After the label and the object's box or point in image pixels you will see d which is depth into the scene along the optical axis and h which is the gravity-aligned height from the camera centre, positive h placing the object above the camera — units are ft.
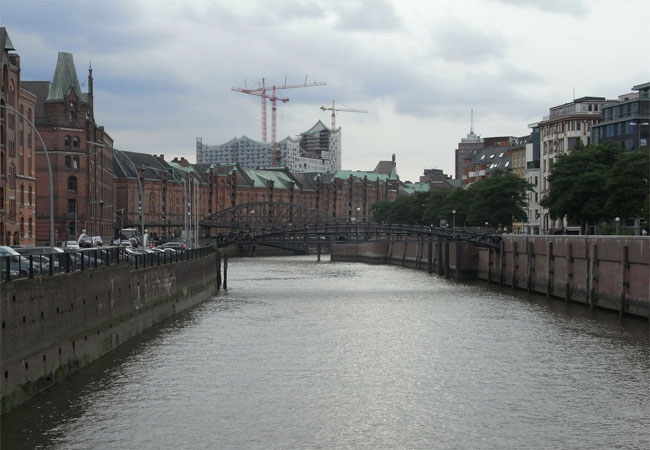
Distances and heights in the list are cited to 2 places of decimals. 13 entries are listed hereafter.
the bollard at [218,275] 304.91 -21.07
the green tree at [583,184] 314.35 +7.31
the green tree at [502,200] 426.92 +3.09
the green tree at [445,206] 518.78 +0.57
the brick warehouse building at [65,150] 399.03 +22.55
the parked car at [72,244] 268.25 -10.60
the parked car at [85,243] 305.53 -11.25
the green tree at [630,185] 285.43 +6.40
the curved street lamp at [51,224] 137.16 -2.51
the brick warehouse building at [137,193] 599.57 +7.85
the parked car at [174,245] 344.84 -13.54
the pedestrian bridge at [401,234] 339.36 -9.36
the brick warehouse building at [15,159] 260.83 +12.83
